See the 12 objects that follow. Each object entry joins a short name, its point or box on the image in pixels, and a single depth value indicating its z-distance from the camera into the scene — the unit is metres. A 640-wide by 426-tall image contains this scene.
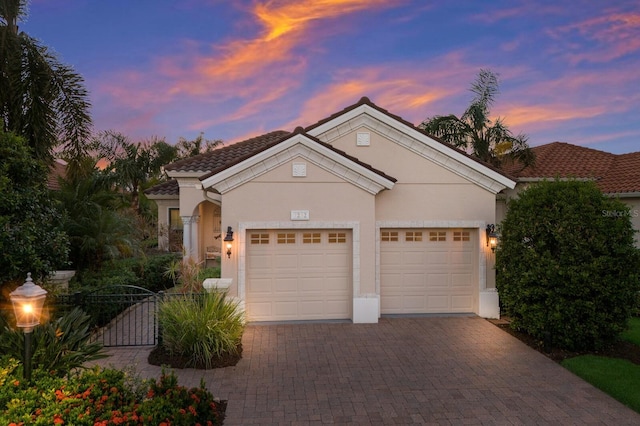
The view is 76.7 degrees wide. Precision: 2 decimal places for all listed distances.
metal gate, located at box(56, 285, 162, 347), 8.63
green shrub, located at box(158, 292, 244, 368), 7.46
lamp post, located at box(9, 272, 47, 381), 4.49
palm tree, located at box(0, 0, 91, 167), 9.29
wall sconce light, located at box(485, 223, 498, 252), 10.48
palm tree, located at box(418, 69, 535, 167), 16.00
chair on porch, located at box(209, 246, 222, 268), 19.45
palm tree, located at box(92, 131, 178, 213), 29.98
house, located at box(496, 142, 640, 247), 13.06
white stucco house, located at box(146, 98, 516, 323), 10.02
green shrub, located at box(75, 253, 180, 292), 11.16
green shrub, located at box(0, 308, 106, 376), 5.54
